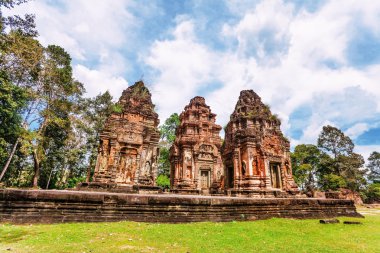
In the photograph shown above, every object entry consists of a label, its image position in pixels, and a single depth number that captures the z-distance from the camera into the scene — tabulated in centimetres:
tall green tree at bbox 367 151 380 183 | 4147
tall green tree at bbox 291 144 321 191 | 3469
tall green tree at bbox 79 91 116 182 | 2741
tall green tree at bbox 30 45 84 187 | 1963
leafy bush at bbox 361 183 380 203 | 3203
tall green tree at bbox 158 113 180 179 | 3200
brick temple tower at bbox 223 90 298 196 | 1288
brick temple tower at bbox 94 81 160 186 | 1222
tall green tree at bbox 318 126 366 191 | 3216
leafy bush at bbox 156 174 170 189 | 2742
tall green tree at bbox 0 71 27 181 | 1491
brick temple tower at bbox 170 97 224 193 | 1950
